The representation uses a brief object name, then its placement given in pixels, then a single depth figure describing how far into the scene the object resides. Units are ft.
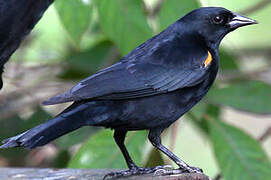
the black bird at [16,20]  22.68
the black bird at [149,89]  21.85
